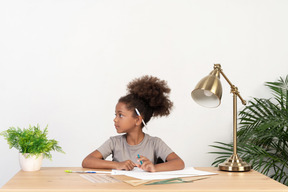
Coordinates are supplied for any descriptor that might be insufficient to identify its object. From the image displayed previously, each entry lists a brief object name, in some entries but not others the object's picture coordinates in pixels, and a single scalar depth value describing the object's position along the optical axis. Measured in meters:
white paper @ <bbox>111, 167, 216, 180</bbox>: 1.91
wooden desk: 1.62
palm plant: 3.27
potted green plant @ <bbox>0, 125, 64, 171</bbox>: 2.07
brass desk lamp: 2.02
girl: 2.50
